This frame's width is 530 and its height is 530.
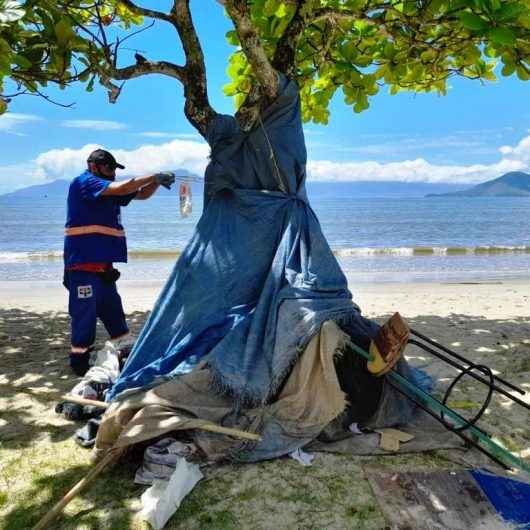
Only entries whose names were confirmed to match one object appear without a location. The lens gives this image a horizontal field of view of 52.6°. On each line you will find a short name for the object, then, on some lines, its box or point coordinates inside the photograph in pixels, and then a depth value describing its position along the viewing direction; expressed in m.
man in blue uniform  4.88
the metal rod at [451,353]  3.34
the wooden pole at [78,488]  2.67
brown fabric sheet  3.27
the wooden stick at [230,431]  3.23
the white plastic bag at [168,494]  2.71
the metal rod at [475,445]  3.19
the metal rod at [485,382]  3.06
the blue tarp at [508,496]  2.77
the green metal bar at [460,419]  2.97
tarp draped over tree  3.48
